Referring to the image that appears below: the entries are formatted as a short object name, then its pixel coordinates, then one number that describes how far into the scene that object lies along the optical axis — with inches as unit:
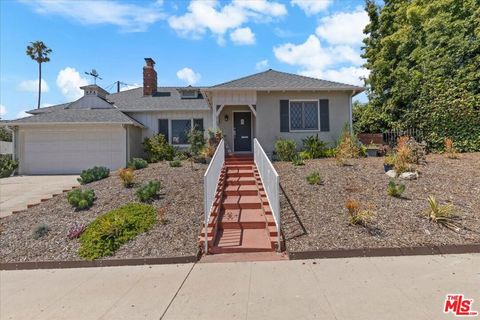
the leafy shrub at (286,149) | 455.5
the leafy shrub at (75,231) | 247.9
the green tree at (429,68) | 494.0
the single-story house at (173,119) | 509.0
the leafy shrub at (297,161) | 410.3
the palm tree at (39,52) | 1337.4
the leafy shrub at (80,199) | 299.9
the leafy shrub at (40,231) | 253.4
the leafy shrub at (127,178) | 352.5
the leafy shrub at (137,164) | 464.1
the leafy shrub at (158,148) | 601.3
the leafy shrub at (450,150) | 419.5
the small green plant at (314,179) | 328.5
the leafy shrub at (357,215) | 243.6
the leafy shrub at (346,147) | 406.6
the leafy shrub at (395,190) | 285.6
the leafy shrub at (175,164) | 453.3
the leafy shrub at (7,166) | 595.2
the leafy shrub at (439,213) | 245.4
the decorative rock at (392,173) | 344.9
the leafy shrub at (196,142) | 490.6
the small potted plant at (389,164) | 361.1
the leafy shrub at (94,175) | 410.9
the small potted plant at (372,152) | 477.9
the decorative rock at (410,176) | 332.5
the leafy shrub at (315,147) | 472.4
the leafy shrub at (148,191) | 303.3
